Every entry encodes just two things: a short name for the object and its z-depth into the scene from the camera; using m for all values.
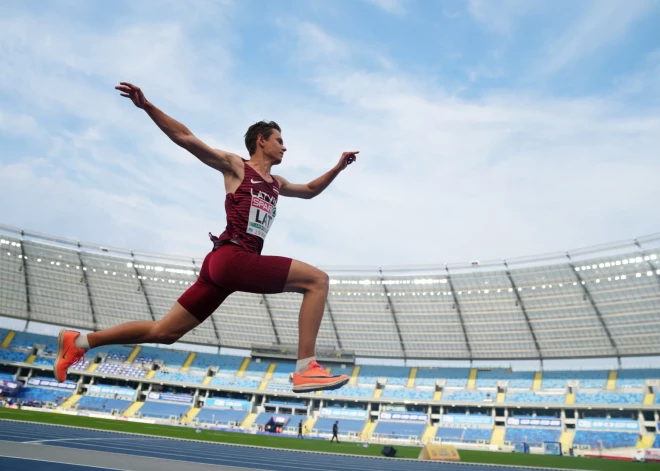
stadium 36.06
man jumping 3.50
